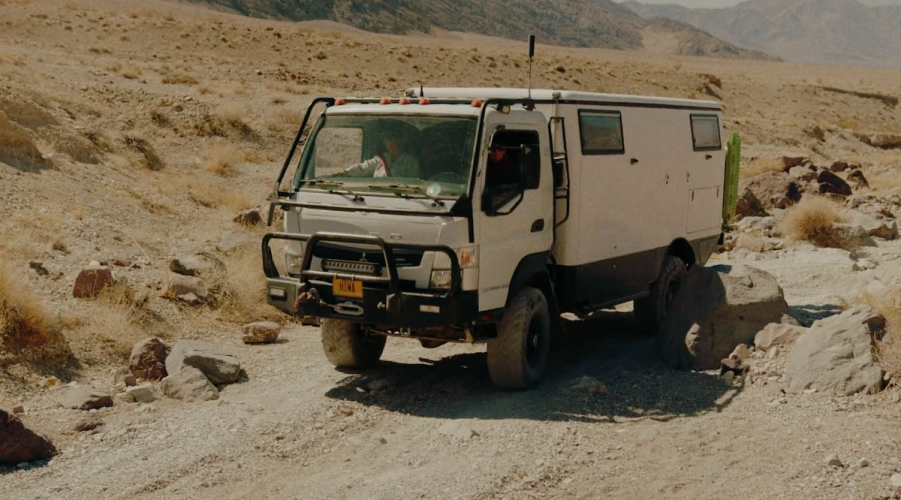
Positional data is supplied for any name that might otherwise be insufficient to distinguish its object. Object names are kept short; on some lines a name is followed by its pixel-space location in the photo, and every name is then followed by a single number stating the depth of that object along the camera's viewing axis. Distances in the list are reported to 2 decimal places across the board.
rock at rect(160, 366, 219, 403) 9.06
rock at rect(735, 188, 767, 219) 22.42
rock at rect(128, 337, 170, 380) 9.63
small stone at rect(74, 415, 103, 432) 8.16
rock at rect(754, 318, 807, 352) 9.81
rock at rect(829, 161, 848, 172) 30.83
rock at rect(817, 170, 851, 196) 24.62
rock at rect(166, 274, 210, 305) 12.16
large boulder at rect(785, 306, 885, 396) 8.59
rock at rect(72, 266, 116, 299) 11.35
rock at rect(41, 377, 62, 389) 9.22
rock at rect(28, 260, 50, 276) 11.82
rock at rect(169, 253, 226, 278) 12.92
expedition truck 8.48
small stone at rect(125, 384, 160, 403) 8.94
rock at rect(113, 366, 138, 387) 9.41
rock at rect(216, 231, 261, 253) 14.65
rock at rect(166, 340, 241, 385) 9.54
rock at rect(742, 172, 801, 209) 23.22
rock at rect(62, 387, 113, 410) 8.66
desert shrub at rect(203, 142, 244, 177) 22.59
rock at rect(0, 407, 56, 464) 7.33
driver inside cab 8.91
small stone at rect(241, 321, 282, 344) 11.46
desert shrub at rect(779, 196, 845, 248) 18.67
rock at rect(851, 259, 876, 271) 16.11
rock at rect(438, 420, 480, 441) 7.95
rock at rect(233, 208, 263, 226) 17.03
